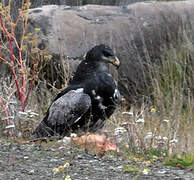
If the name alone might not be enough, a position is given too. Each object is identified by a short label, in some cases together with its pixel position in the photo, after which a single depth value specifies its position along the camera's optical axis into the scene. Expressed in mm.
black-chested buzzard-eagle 10687
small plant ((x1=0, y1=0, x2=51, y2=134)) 11609
